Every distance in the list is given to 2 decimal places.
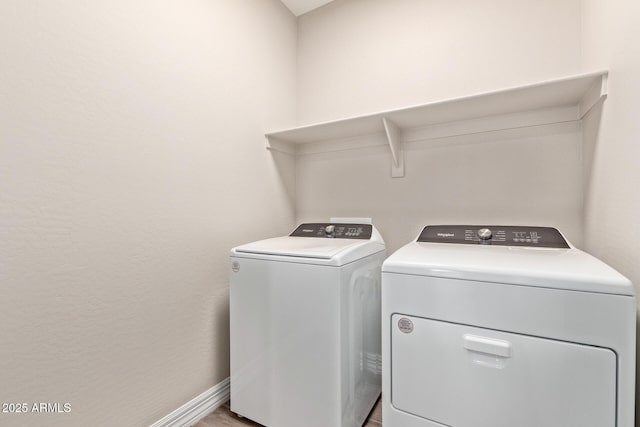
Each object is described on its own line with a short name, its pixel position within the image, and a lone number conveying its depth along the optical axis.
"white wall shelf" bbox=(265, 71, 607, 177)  1.22
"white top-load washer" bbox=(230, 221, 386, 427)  1.15
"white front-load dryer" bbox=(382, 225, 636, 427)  0.73
